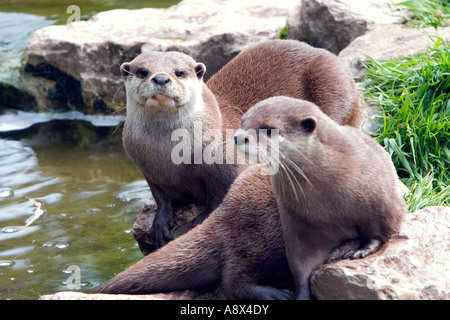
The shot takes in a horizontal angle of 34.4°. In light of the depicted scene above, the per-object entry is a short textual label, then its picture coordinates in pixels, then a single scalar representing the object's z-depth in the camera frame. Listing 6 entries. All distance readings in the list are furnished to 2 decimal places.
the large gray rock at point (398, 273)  2.62
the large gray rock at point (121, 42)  6.34
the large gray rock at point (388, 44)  5.19
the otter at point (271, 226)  2.72
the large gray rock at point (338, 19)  6.11
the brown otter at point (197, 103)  3.73
